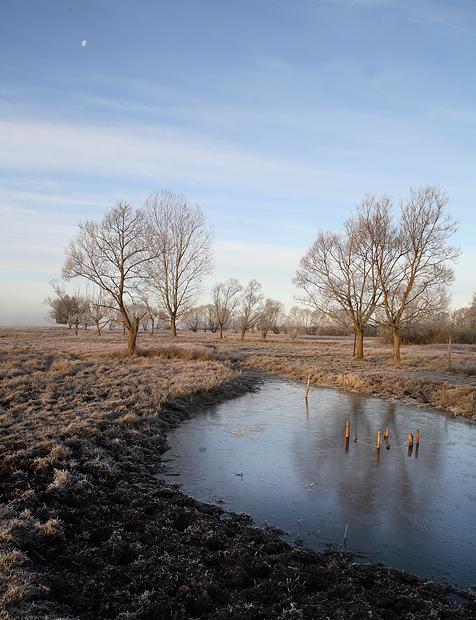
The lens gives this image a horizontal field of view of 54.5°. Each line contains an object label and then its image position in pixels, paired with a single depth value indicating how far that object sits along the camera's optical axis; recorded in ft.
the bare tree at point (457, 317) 167.46
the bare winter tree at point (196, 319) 283.38
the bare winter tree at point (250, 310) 208.94
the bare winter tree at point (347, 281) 111.96
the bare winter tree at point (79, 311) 215.10
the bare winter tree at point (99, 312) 190.60
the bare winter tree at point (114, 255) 96.32
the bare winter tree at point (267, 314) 204.19
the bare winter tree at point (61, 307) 235.61
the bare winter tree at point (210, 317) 284.00
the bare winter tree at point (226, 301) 225.72
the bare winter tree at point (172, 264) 144.46
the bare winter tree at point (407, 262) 101.09
